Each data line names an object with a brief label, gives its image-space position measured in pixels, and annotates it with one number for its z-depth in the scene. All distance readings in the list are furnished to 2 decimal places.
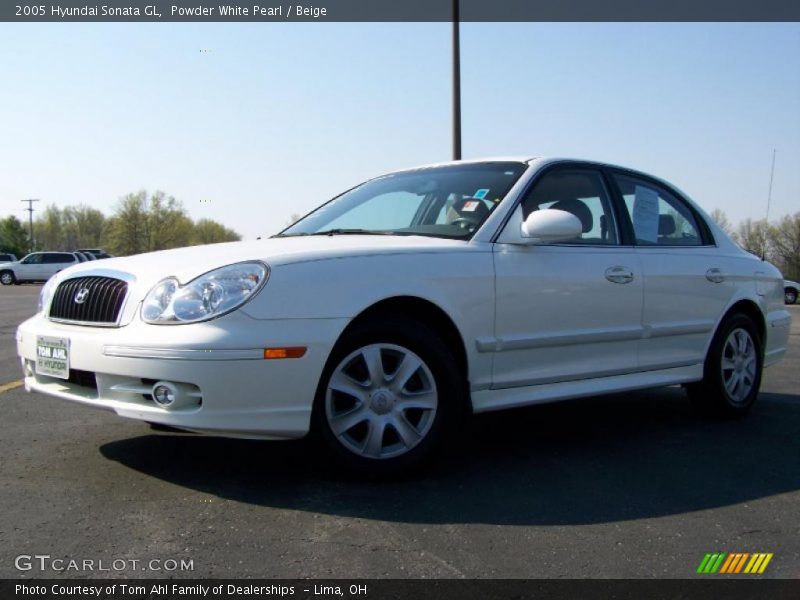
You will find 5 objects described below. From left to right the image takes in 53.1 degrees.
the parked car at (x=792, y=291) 32.25
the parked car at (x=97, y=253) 48.13
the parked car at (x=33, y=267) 40.94
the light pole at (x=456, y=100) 13.01
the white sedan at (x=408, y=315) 3.24
